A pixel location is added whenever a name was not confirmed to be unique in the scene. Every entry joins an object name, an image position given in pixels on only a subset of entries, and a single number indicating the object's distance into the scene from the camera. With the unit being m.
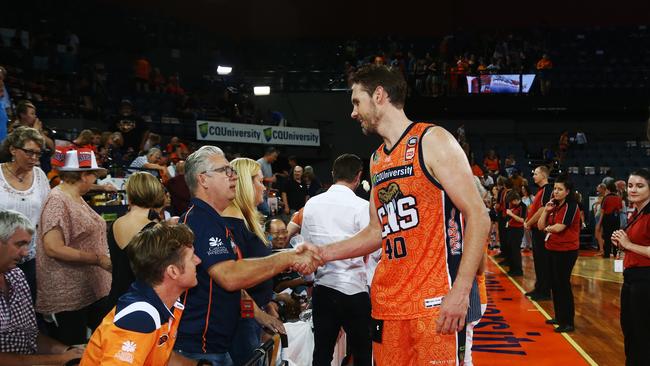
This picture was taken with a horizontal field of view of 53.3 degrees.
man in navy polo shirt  2.86
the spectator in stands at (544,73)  21.09
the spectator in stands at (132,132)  10.73
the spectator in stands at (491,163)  19.50
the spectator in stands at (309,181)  11.06
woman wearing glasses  4.40
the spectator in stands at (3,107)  5.93
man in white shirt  4.59
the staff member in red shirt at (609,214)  14.58
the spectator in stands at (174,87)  18.24
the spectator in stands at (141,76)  17.61
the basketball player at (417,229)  2.71
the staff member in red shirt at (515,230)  11.85
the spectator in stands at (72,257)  4.11
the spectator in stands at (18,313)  3.04
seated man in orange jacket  2.35
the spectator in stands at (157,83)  18.09
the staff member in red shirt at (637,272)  4.65
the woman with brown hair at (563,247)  7.34
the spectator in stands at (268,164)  10.78
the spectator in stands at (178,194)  6.74
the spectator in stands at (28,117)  6.27
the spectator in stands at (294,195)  10.81
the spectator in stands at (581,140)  21.66
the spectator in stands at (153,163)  8.16
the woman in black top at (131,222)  3.83
